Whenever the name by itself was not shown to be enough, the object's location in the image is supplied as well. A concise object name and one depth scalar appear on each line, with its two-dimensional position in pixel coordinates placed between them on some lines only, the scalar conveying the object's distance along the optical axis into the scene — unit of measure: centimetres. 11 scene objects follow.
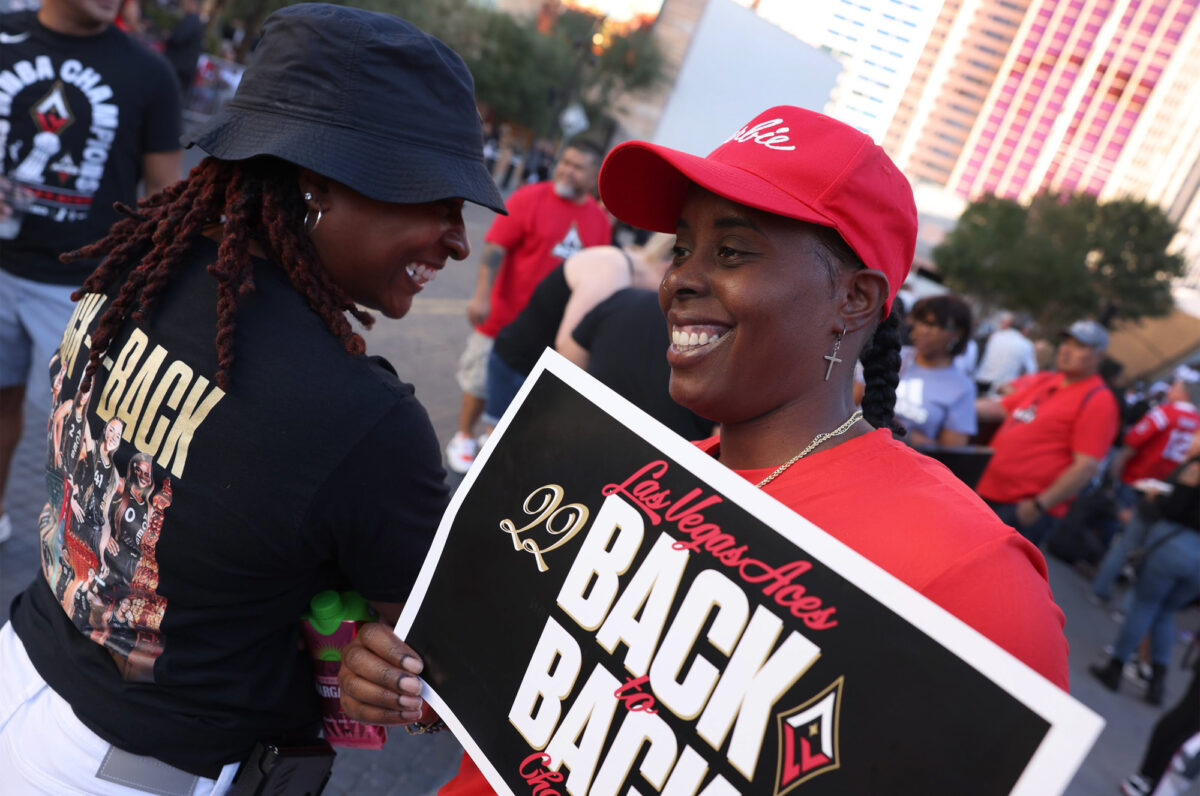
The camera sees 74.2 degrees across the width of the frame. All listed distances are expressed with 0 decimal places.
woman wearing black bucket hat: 121
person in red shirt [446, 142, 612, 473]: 503
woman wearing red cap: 115
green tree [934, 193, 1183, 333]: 3850
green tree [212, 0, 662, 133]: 2690
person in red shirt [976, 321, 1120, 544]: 490
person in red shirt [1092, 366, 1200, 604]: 693
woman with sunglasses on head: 422
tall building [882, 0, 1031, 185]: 15750
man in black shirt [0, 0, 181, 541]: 273
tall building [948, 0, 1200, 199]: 14375
